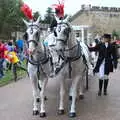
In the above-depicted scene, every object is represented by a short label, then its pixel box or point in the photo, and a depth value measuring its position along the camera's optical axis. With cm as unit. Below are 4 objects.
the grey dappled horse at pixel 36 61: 1041
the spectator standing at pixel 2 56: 1812
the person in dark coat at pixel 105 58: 1387
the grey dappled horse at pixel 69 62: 1053
